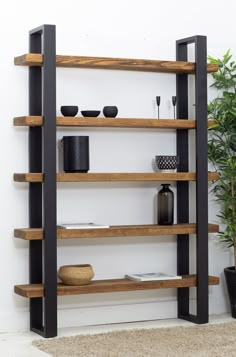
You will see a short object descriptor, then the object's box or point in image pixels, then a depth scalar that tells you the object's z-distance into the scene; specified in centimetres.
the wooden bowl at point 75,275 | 480
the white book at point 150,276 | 502
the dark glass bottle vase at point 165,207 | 514
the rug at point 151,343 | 430
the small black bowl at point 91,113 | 489
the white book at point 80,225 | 481
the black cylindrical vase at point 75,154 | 484
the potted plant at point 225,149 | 528
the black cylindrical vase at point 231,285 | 525
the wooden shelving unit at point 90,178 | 469
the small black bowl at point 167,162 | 509
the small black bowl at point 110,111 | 494
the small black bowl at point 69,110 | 484
